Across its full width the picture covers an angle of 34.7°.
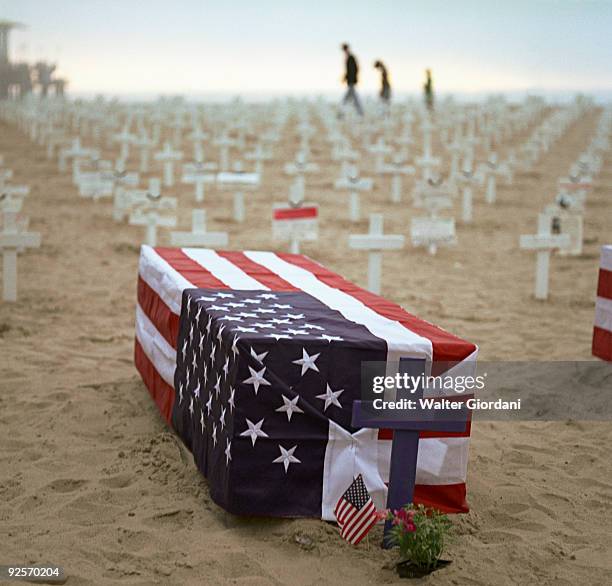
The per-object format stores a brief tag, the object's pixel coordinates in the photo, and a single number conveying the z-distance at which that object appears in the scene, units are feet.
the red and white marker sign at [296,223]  31.32
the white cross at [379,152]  69.32
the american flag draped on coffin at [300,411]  13.56
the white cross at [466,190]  51.12
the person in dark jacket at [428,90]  115.85
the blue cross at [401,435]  12.98
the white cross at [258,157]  62.08
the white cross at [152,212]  34.71
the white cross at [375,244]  28.64
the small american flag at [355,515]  13.23
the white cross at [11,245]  28.84
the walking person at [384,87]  104.35
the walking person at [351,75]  88.99
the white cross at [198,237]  28.22
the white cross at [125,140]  72.82
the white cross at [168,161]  59.31
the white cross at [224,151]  70.47
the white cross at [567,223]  40.40
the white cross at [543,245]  31.63
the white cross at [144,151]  68.90
